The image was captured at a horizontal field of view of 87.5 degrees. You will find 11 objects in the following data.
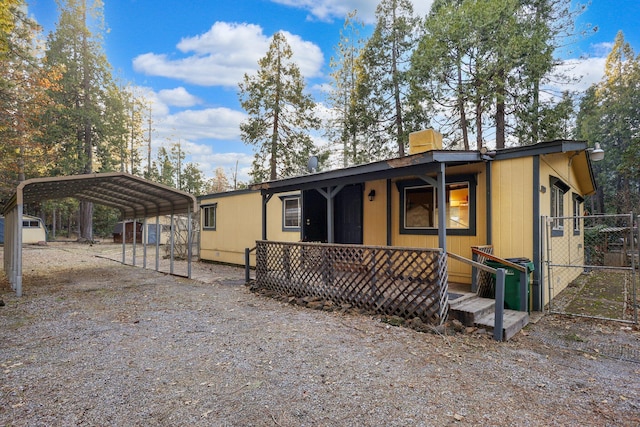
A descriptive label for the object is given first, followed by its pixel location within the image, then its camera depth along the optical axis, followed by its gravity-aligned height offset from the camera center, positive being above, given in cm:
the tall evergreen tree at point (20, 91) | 1198 +515
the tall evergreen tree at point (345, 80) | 1808 +807
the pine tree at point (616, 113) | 2159 +744
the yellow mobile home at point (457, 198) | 550 +50
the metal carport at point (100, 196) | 673 +78
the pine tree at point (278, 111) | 1802 +617
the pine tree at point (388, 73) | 1528 +709
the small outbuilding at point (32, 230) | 2125 -46
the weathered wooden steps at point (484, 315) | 436 -131
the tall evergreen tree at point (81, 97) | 1972 +789
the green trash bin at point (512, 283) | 513 -93
